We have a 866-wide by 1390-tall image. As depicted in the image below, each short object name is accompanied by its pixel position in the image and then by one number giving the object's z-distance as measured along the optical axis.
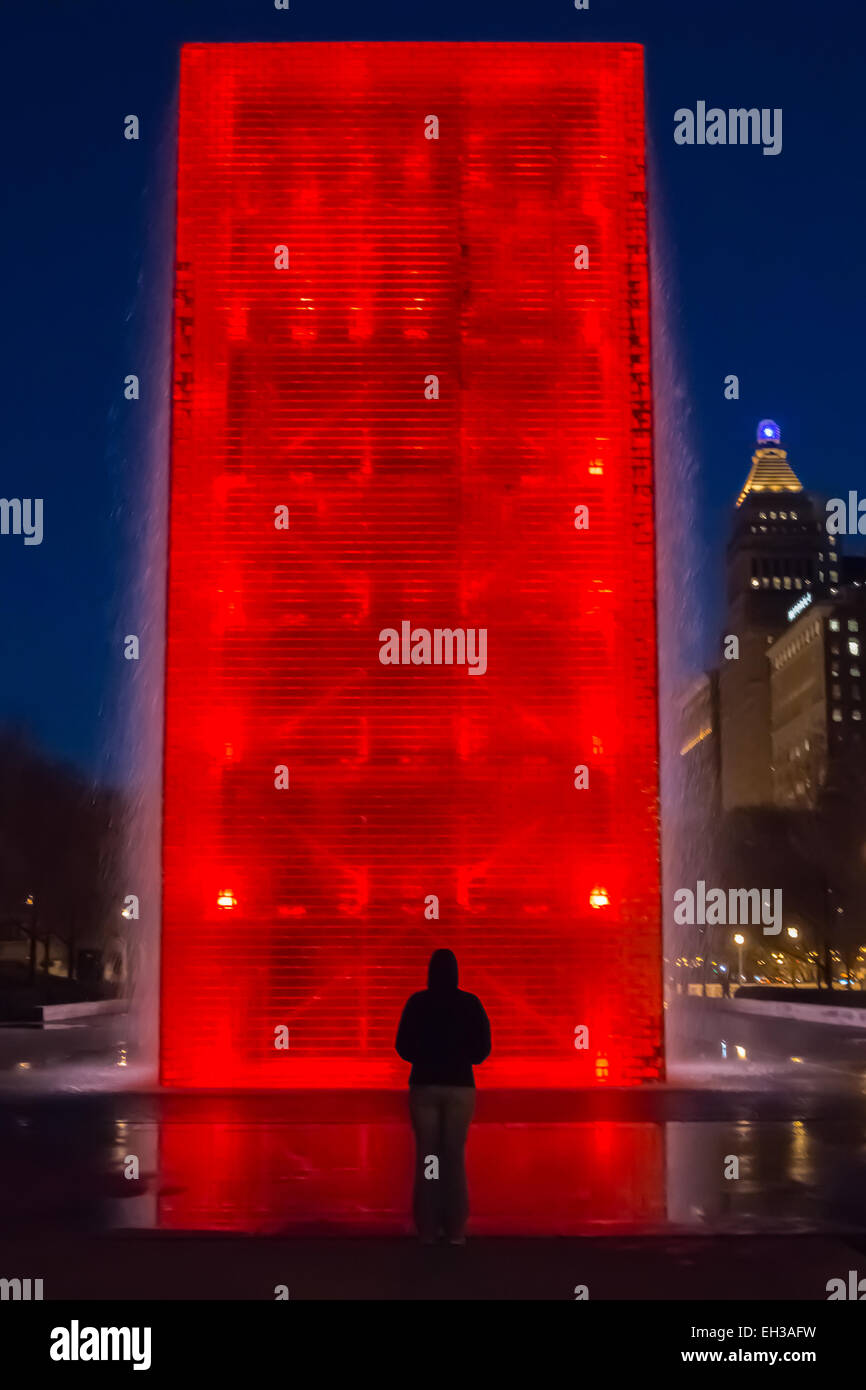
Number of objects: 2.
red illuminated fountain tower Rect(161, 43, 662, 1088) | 23.42
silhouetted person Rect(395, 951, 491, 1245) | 10.20
